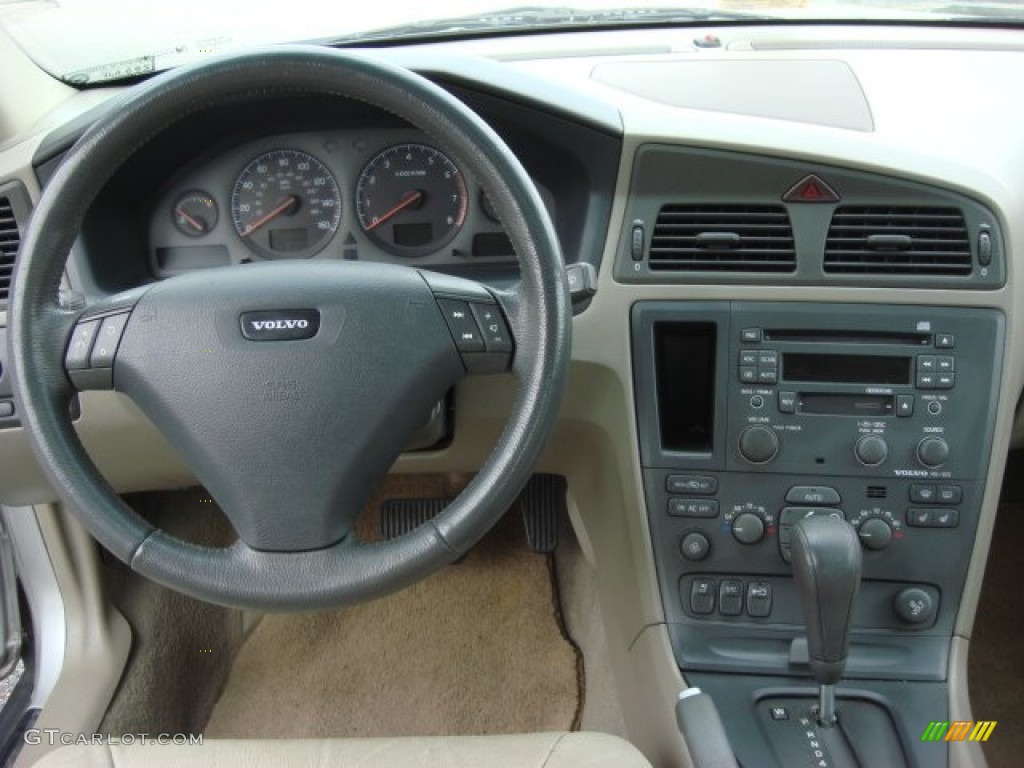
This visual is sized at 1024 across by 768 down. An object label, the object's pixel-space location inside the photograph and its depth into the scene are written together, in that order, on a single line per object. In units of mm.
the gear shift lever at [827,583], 1245
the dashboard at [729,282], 1399
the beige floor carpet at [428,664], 2061
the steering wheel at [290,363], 1051
